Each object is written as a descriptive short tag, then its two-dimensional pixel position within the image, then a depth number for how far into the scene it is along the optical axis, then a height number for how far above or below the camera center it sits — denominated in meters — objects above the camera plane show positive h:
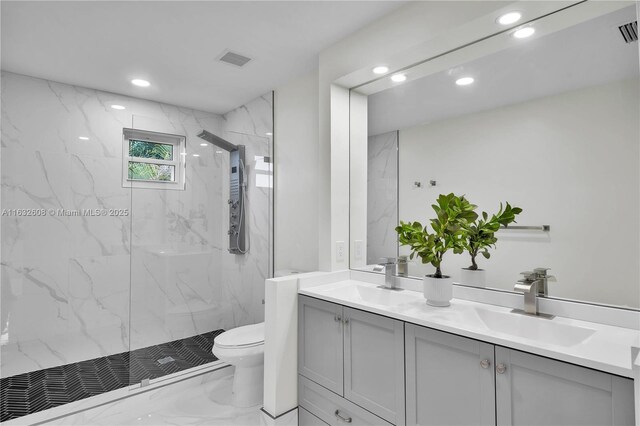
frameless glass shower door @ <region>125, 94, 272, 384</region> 2.62 -0.28
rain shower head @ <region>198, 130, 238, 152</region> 2.81 +0.68
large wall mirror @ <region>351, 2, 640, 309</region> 1.33 +0.36
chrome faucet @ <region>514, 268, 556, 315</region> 1.44 -0.29
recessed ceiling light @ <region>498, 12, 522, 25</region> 1.49 +0.92
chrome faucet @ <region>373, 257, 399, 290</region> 2.03 -0.33
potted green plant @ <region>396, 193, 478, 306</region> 1.60 -0.10
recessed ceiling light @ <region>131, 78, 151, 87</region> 2.90 +1.22
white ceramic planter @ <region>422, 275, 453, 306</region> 1.62 -0.34
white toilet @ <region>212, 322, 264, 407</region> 2.34 -0.99
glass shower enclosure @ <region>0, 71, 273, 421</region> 2.61 -0.20
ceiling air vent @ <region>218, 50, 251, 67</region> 2.45 +1.22
